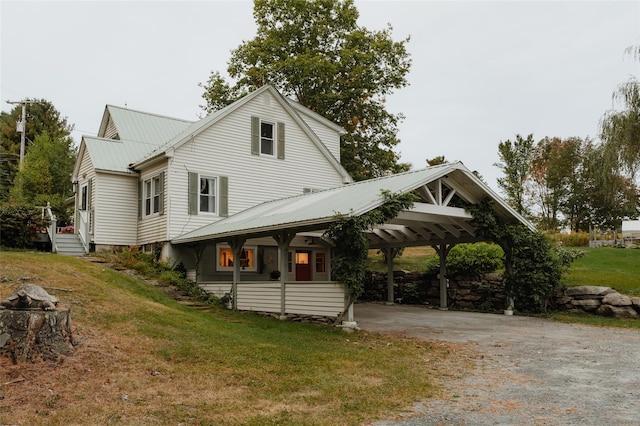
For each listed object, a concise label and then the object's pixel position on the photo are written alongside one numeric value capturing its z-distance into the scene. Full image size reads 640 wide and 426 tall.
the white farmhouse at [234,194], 15.48
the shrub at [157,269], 17.08
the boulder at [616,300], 14.84
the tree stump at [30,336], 7.02
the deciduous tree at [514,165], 44.97
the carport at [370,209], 13.07
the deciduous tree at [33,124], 40.53
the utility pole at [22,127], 31.33
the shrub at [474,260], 18.97
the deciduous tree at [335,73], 29.83
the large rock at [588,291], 15.50
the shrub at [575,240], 31.97
